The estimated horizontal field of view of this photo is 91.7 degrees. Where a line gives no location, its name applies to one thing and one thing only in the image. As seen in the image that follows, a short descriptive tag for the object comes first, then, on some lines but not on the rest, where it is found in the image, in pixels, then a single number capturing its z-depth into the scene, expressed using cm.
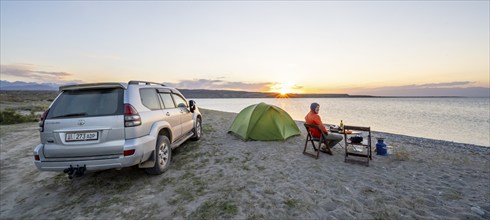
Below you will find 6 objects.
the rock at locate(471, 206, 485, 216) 429
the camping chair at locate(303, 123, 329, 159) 767
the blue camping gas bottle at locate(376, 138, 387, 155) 835
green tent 1016
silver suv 456
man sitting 797
